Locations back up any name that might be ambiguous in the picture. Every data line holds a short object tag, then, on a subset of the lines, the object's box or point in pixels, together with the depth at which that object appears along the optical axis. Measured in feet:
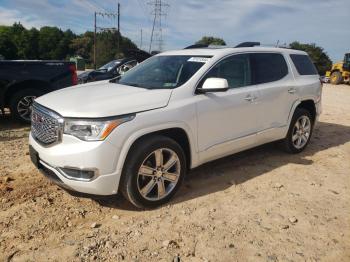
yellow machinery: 82.74
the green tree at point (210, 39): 256.85
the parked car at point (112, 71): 34.73
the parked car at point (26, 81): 23.79
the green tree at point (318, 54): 213.85
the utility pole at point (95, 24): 166.30
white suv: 10.83
